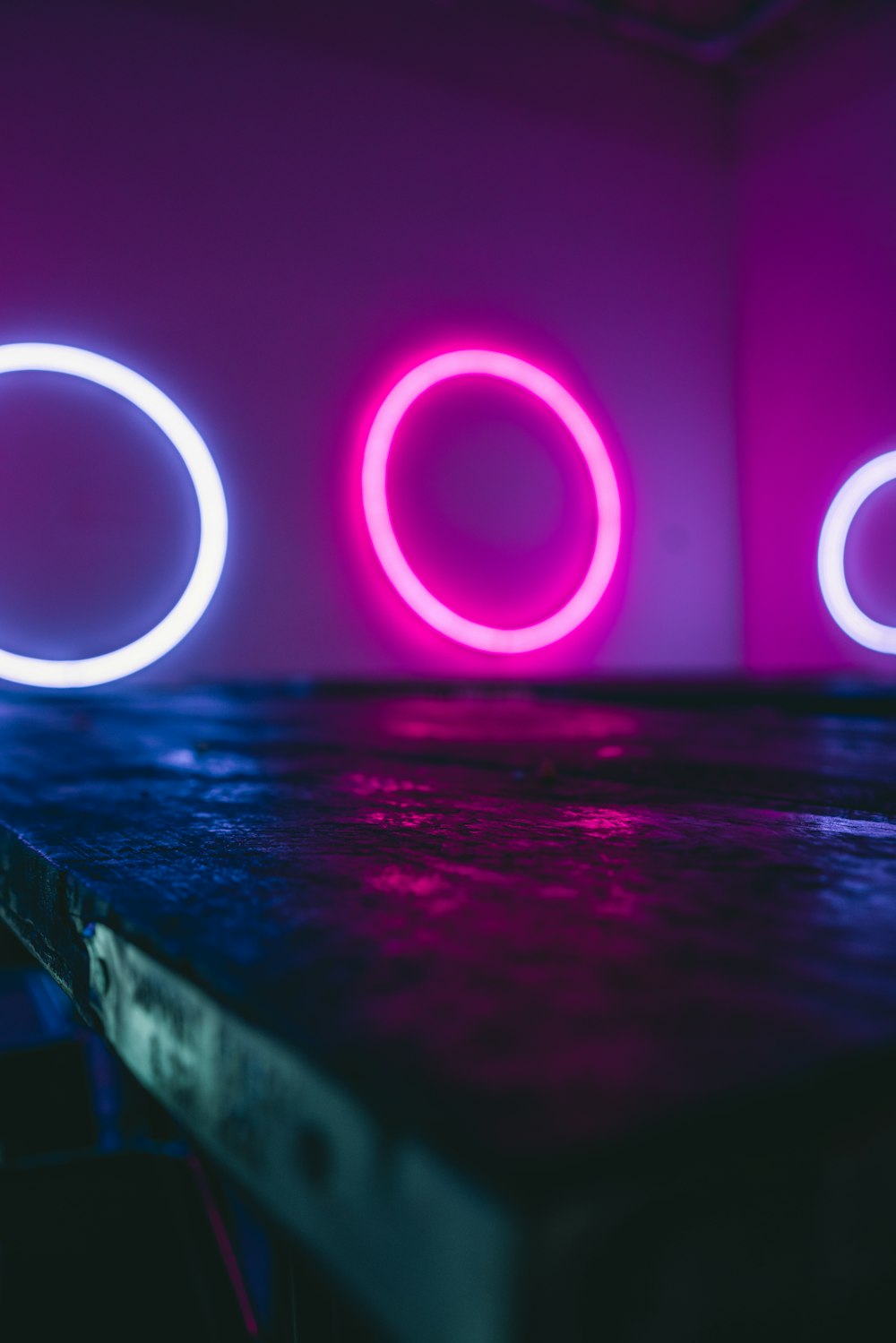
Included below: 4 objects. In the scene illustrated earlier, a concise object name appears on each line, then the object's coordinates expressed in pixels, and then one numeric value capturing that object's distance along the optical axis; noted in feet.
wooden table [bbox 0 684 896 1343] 0.51
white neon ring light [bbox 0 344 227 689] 10.63
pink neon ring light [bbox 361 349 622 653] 12.33
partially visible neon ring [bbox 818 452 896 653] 13.61
